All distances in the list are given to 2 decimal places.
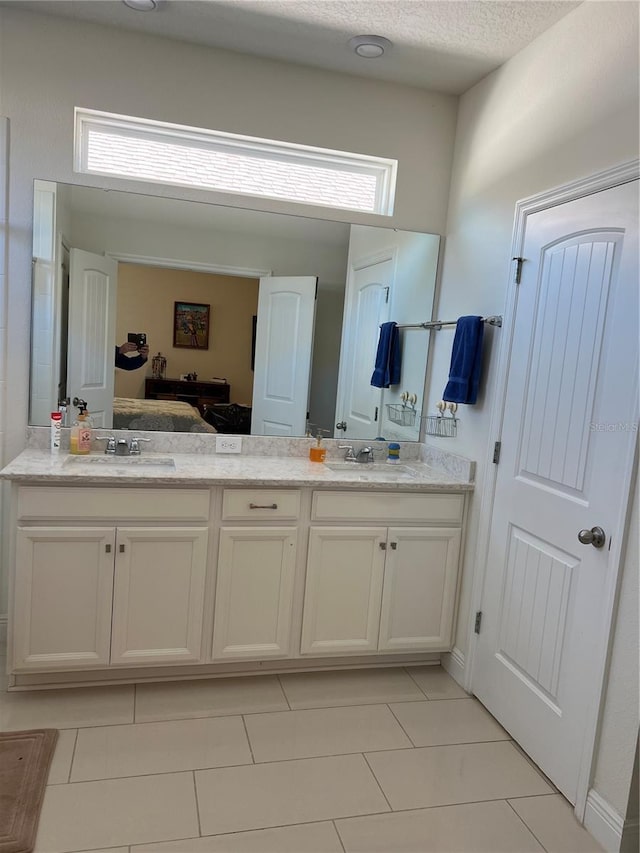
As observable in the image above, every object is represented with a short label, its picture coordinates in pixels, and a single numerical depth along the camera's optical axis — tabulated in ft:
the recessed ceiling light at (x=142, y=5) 7.92
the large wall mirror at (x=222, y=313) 9.15
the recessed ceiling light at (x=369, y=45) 8.49
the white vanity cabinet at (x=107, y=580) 7.84
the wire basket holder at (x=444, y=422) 9.88
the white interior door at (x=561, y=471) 6.53
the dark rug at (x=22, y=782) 5.84
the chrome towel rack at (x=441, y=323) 8.70
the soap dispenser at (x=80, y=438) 9.05
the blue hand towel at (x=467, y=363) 8.90
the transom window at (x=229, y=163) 9.20
